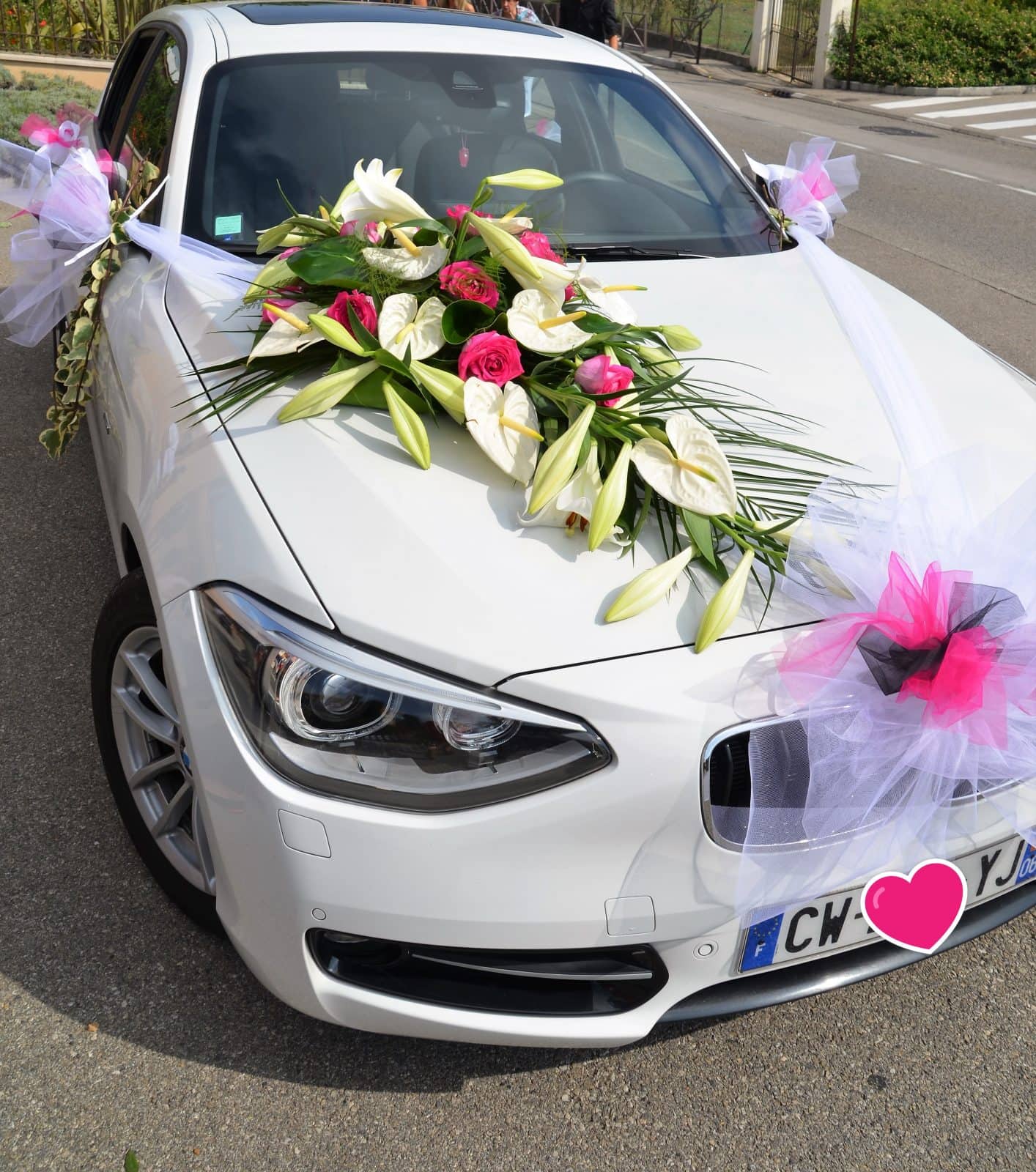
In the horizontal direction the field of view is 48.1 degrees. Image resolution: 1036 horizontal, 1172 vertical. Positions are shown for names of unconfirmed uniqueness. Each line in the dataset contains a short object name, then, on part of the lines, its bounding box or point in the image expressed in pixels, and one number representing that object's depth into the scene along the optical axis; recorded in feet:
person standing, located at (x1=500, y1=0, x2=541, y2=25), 39.70
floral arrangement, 6.18
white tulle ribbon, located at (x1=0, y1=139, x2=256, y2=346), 9.78
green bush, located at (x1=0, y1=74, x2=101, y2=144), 32.12
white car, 5.36
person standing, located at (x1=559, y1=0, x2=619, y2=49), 43.78
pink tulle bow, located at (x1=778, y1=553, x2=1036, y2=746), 5.40
